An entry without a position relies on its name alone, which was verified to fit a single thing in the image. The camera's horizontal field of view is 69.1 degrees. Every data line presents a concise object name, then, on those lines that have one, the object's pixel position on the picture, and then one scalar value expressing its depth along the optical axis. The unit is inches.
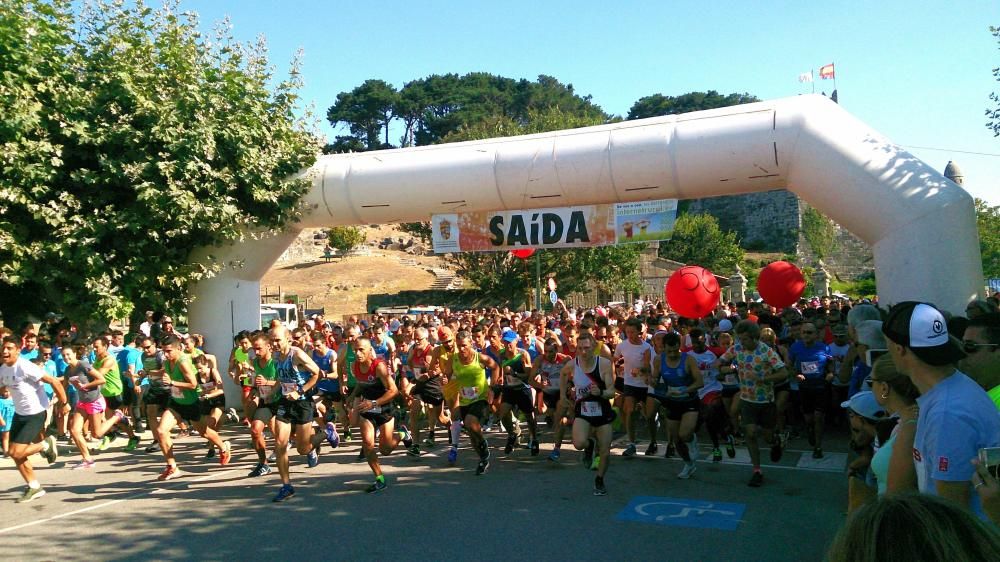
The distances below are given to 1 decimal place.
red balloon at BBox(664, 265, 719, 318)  482.6
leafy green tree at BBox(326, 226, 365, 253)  2524.6
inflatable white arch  354.6
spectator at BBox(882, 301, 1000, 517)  94.6
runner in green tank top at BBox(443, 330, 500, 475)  347.3
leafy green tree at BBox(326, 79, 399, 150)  3700.8
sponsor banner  435.2
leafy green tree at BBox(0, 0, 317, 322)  474.0
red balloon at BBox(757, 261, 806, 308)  567.2
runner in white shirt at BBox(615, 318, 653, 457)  371.9
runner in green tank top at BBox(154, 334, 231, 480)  353.4
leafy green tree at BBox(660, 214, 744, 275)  2345.0
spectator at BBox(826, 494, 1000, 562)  46.4
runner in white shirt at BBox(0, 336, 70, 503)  315.3
